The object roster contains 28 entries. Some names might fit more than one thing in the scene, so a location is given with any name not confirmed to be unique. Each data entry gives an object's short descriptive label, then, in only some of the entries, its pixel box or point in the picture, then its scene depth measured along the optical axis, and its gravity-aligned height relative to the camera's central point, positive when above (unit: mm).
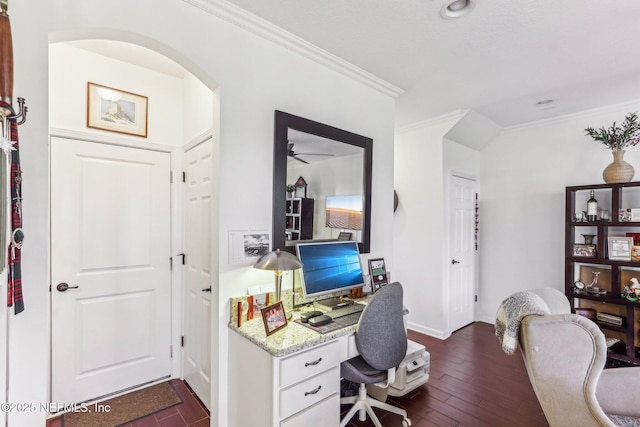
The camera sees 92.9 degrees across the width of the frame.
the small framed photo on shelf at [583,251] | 3201 -368
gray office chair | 1737 -749
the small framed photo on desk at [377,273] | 2482 -481
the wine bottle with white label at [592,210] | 3178 +63
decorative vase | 2984 +453
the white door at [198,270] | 2258 -439
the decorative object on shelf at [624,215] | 2979 +11
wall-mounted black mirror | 2037 +242
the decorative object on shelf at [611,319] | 3033 -1039
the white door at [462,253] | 3895 -499
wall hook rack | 1094 +372
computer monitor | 2039 -373
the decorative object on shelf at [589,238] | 3278 -239
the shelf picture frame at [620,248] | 3006 -318
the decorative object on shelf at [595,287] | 3151 -763
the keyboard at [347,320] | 1845 -658
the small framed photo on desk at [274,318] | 1626 -573
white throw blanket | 1577 -511
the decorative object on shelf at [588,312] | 3178 -1015
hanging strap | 1094 -77
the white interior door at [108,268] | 2158 -416
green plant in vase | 2979 +720
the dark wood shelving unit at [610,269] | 2898 -567
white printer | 2363 -1288
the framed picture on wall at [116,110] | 2260 +806
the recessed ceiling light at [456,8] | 1718 +1200
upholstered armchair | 1443 -791
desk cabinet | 1492 -903
